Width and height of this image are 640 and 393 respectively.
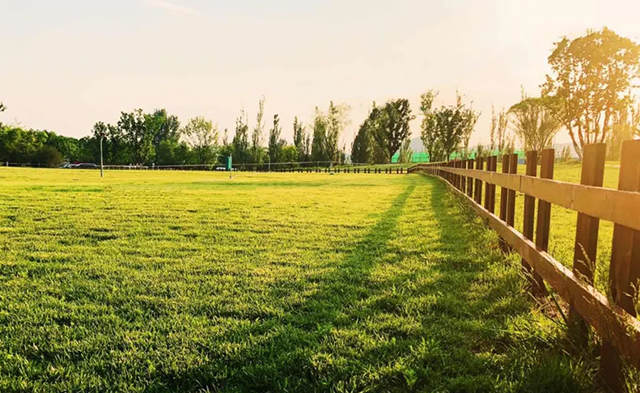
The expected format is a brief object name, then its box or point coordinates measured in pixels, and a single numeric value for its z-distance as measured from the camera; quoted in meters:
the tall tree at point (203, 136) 79.44
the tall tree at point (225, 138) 78.51
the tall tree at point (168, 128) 99.69
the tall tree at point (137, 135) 79.44
